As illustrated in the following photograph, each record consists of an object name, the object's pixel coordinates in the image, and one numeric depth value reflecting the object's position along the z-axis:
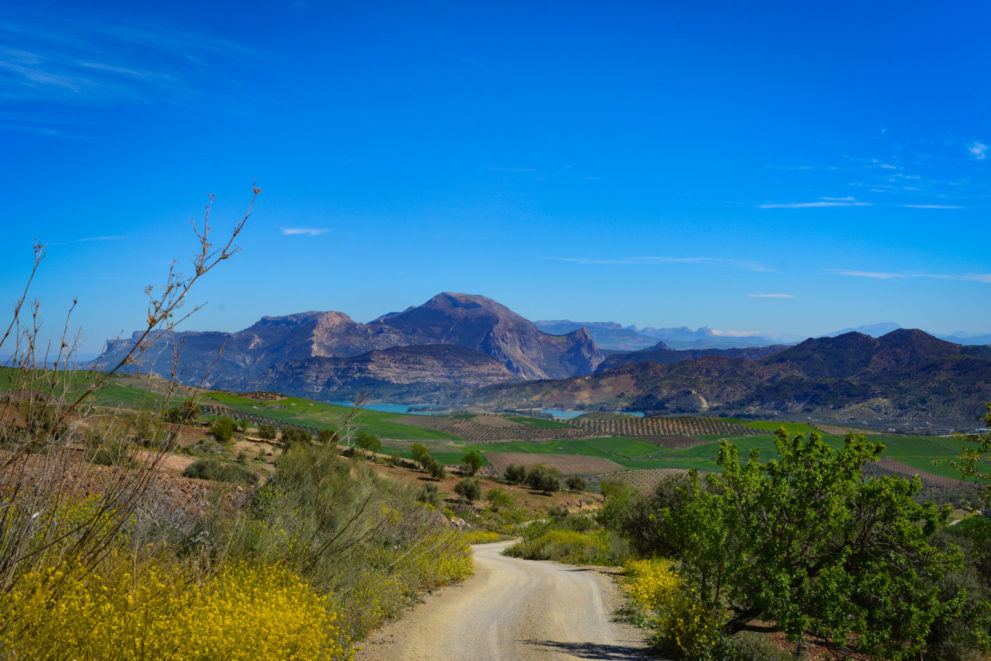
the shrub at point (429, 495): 34.91
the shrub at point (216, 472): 21.38
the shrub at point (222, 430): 41.31
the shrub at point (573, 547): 22.61
